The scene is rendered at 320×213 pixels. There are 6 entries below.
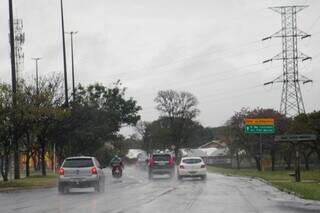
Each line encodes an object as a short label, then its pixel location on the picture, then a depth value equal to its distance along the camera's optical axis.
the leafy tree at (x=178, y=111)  141.50
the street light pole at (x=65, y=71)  60.24
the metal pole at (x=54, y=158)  68.15
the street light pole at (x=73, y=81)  74.26
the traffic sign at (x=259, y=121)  70.00
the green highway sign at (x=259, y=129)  69.87
